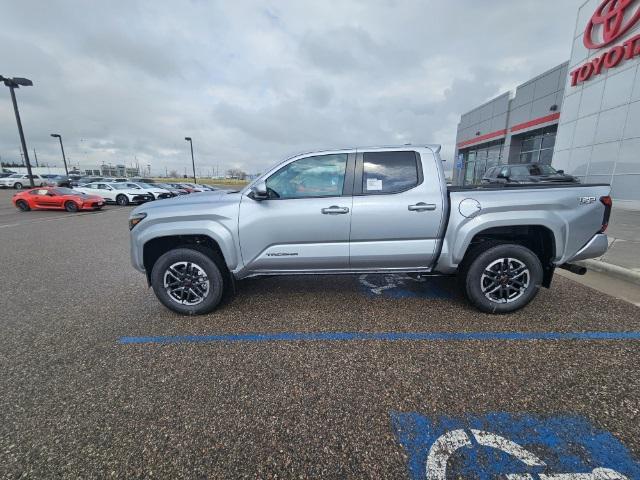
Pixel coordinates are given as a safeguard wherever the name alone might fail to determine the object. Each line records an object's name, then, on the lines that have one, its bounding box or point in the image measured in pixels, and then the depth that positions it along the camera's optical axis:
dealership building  11.38
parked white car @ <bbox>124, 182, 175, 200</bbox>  20.41
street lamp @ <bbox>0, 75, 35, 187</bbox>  16.52
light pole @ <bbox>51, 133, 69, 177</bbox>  36.94
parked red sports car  14.88
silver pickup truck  3.20
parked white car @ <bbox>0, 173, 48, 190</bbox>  32.72
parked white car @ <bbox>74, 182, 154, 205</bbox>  19.22
